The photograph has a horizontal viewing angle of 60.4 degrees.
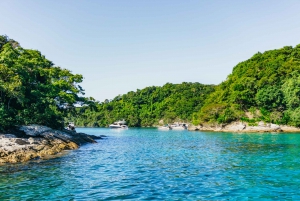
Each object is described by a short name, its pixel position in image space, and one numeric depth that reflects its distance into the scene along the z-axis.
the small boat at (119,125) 130.57
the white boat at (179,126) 110.29
